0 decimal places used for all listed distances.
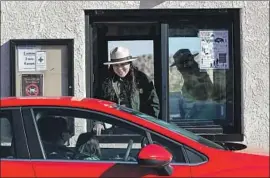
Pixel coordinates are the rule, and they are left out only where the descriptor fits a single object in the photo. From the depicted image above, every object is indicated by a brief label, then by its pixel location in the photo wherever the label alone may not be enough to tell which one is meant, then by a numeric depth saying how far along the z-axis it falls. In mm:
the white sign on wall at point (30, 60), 7910
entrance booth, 8117
